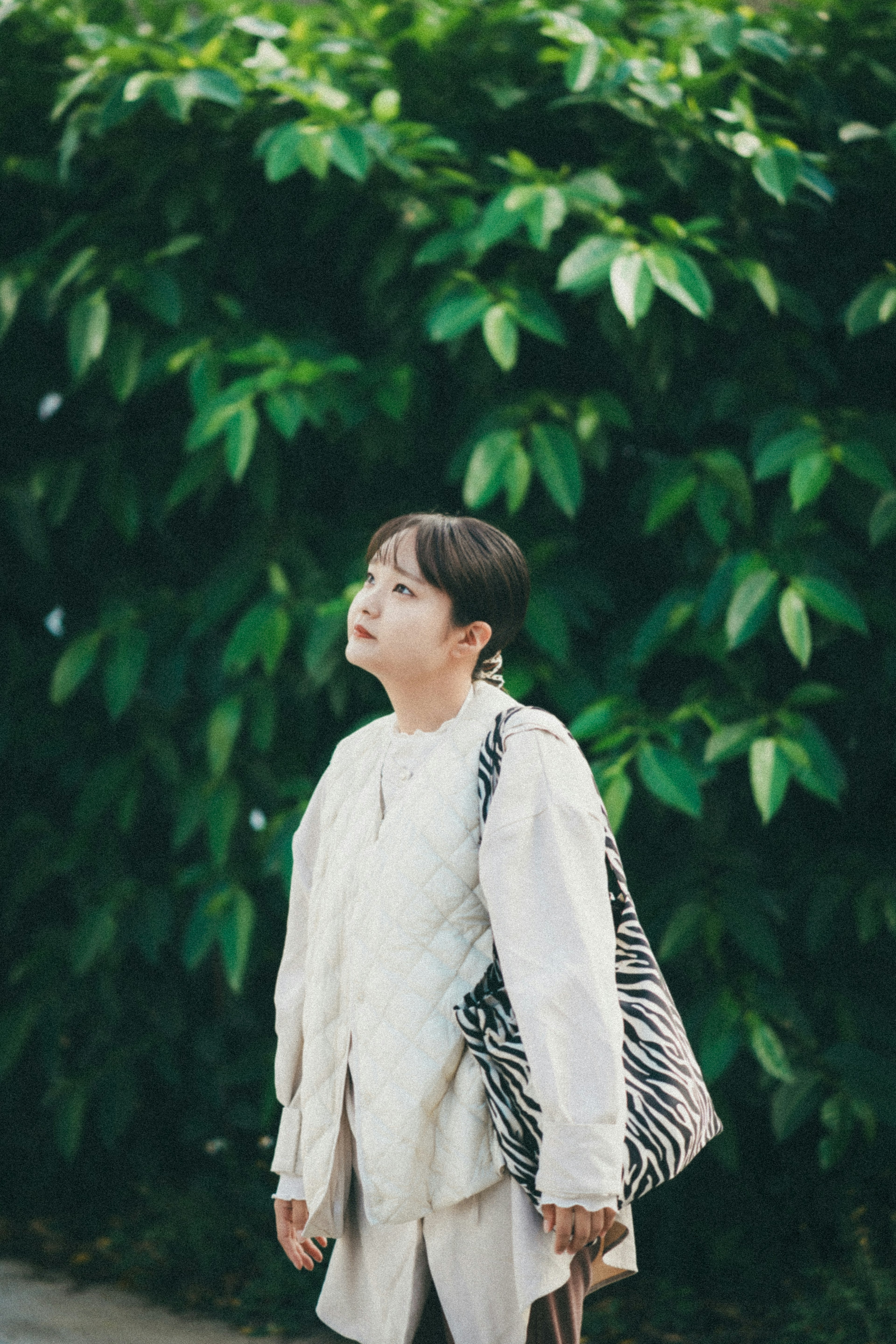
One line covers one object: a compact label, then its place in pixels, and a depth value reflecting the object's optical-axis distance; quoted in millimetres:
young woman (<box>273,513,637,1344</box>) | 4544
